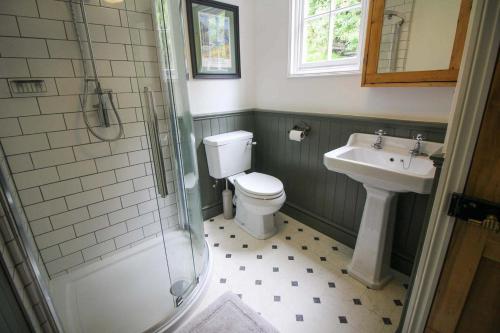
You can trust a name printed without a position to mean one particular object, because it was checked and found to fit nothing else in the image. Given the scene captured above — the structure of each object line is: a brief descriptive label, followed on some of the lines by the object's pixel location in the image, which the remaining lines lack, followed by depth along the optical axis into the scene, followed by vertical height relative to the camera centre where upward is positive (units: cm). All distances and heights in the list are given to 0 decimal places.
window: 179 +41
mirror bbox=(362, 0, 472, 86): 129 +25
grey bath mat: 139 -130
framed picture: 200 +46
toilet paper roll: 210 -38
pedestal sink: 138 -51
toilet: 202 -78
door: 72 -58
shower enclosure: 149 -65
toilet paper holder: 211 -32
